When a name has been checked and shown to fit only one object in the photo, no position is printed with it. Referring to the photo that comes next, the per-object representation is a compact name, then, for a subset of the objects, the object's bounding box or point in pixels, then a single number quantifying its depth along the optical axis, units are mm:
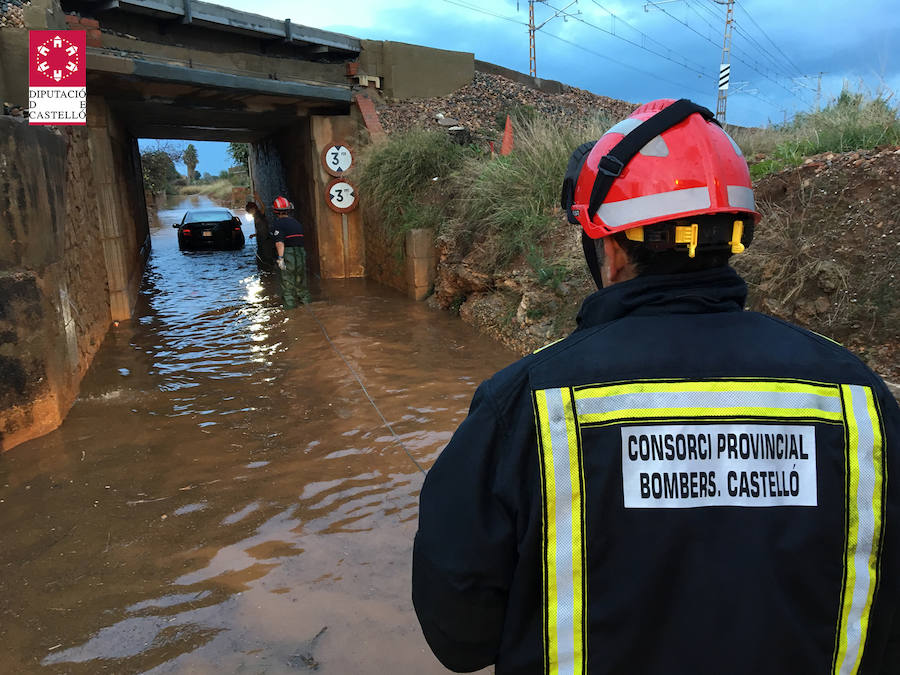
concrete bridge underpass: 4941
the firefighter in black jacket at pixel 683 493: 1064
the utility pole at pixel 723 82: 27906
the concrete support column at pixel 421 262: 9664
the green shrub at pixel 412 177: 10211
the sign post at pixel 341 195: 12102
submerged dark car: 18281
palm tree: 57769
